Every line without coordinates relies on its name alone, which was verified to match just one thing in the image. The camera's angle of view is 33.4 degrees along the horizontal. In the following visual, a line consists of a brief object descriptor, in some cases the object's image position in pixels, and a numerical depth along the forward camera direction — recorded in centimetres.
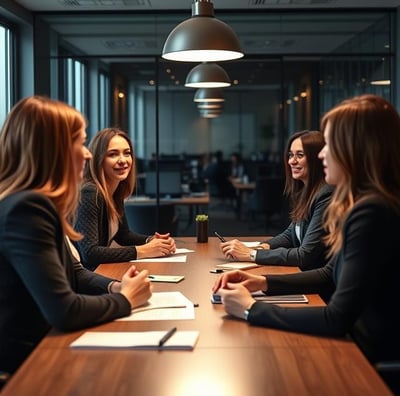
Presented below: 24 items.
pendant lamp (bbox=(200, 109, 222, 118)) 921
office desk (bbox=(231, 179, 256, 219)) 1060
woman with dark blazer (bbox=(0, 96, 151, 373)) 190
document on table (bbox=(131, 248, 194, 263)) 335
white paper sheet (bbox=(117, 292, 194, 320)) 217
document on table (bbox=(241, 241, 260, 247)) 382
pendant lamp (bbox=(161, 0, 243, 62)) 322
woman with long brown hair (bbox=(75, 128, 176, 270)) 338
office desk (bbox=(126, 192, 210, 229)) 782
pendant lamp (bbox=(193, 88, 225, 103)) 805
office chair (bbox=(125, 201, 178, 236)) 664
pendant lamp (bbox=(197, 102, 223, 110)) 855
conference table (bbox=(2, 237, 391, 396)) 155
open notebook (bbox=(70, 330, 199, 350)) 184
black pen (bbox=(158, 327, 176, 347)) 185
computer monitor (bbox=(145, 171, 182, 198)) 831
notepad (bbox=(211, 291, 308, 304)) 238
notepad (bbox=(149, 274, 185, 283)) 279
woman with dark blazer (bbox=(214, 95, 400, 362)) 191
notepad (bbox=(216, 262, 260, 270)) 314
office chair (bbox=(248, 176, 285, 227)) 962
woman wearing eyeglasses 319
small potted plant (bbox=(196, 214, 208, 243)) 401
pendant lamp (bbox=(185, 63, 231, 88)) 569
